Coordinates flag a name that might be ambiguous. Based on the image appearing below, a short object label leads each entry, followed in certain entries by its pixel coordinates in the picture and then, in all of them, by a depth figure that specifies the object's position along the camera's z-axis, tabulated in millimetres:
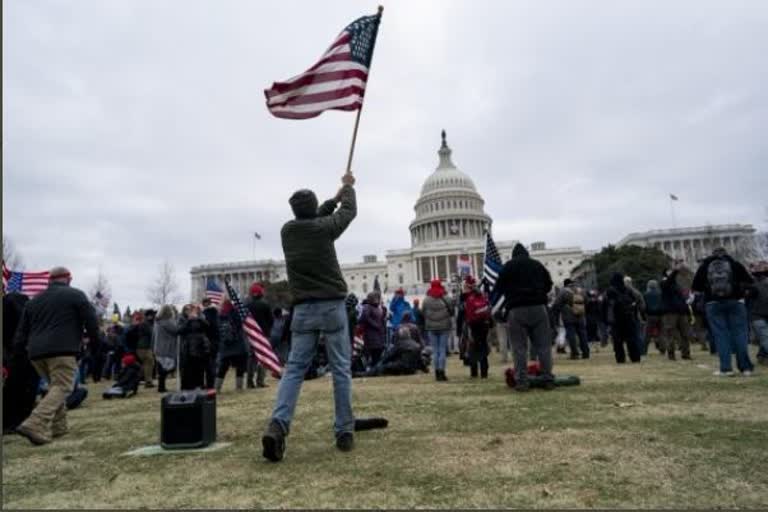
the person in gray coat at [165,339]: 12562
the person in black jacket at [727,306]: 8766
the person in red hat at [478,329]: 10781
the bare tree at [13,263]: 44938
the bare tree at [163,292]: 60062
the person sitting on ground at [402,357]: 13250
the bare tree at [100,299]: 26203
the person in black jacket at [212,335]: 11000
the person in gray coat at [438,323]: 10750
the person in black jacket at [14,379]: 7199
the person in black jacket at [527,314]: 8195
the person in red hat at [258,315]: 11906
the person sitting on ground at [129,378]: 11648
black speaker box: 5016
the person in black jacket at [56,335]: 6363
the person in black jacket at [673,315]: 13117
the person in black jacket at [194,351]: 10344
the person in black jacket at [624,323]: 12531
